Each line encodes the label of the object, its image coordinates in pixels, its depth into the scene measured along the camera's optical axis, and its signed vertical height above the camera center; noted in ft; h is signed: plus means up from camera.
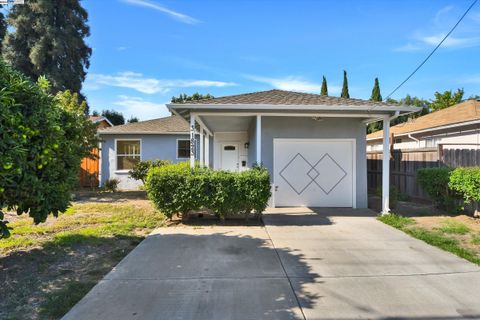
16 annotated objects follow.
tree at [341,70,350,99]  100.07 +23.88
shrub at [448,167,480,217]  25.32 -1.66
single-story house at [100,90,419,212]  28.43 +2.76
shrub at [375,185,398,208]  30.48 -3.21
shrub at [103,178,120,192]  50.85 -3.34
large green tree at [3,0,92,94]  76.23 +29.64
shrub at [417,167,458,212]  28.86 -2.23
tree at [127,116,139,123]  128.16 +17.79
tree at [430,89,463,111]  96.34 +19.62
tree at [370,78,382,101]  103.50 +22.99
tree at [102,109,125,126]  120.57 +18.10
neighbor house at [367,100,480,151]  38.29 +4.54
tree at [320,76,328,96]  100.42 +23.50
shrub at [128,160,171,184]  45.78 -0.46
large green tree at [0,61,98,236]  12.34 +0.66
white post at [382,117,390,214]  29.04 -0.81
